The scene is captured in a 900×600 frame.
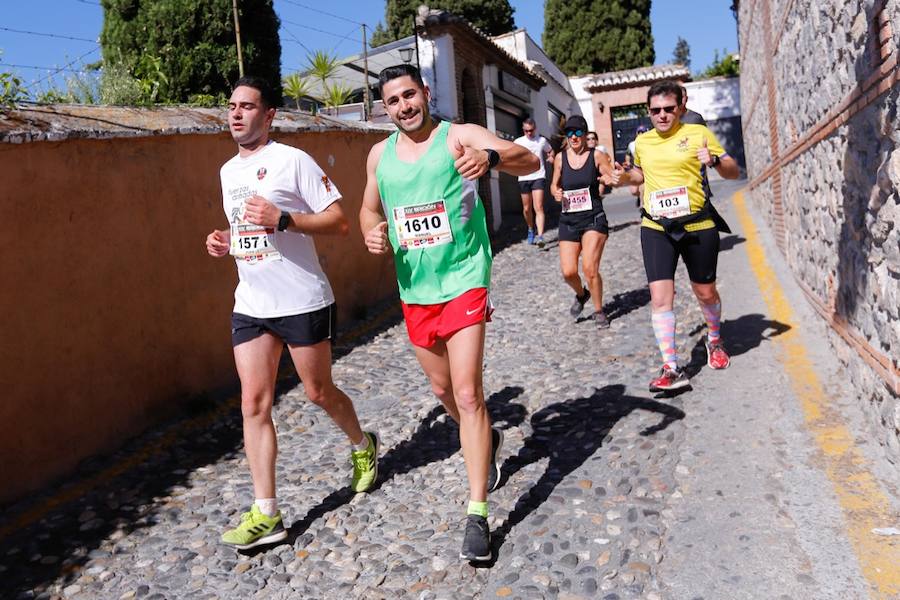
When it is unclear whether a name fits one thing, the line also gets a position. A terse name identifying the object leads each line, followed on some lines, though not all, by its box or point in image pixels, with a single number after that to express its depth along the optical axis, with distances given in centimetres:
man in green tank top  345
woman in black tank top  713
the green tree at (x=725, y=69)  3189
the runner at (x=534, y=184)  1229
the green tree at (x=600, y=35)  3700
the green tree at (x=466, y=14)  3788
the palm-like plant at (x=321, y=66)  1650
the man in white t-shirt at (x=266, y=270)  367
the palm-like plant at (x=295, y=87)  1627
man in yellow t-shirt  512
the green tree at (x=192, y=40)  1370
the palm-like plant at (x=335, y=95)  1594
